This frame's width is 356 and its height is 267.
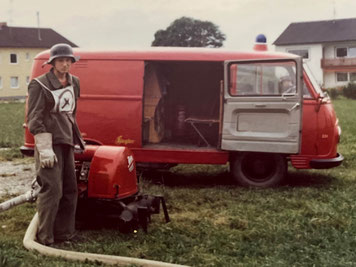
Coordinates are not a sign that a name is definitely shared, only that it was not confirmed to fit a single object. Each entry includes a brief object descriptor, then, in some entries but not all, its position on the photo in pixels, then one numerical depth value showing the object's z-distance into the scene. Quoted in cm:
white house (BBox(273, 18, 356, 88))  6575
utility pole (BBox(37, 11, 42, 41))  7030
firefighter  590
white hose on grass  527
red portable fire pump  643
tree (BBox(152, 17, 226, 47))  7769
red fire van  896
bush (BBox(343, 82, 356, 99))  4888
